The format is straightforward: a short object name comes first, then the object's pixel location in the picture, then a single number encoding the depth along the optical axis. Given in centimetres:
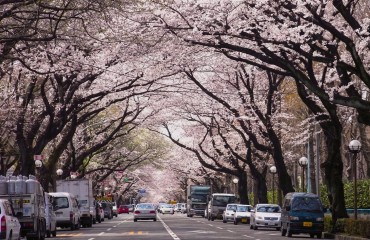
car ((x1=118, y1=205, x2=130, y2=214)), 13442
